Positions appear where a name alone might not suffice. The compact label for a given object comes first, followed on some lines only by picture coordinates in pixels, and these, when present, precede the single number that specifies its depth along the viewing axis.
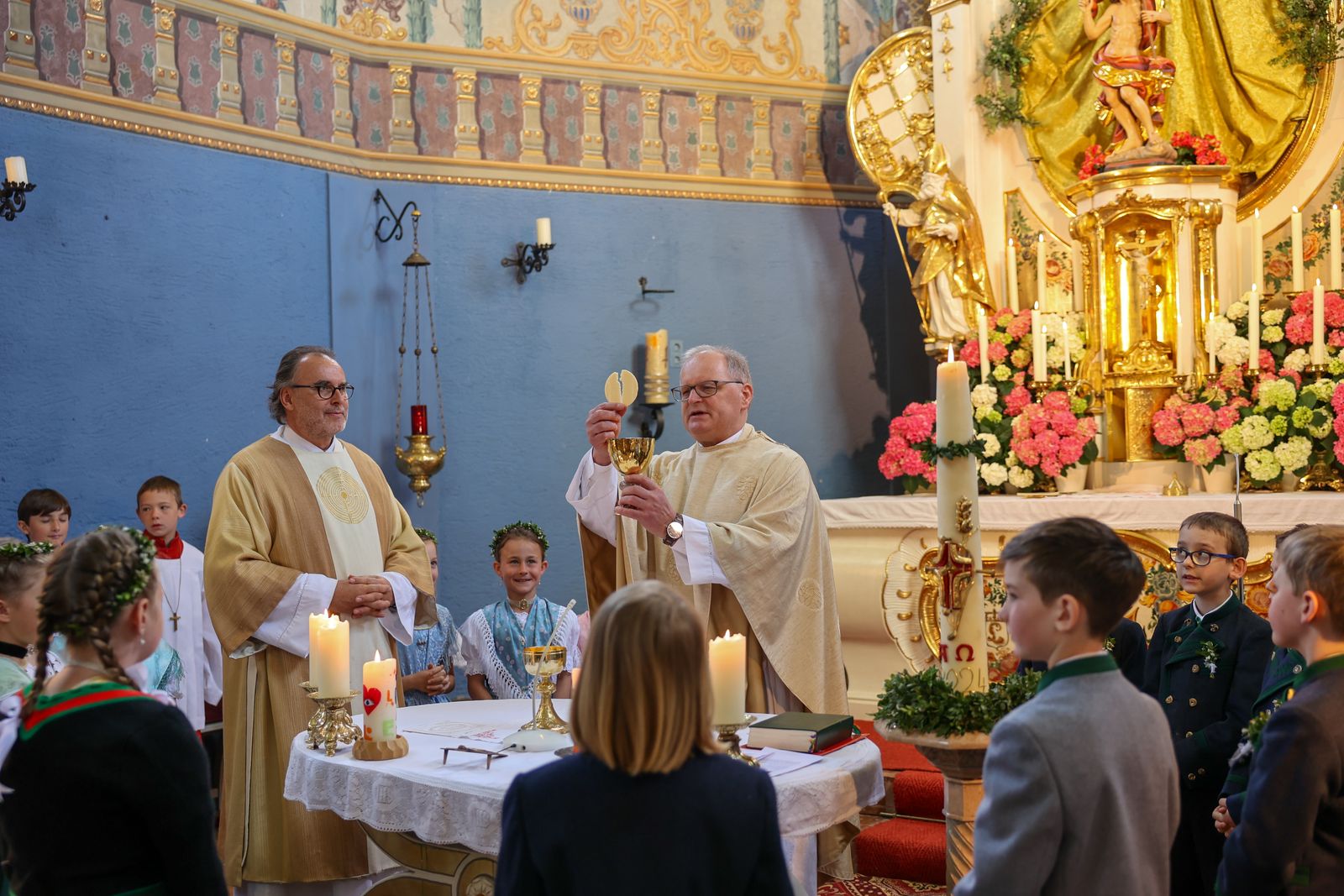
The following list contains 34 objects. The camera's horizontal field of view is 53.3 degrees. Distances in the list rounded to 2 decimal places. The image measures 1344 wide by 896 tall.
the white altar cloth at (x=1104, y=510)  5.32
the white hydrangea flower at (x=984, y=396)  6.57
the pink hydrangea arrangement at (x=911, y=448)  6.68
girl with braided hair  1.94
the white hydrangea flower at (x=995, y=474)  6.46
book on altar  2.79
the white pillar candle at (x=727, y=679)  2.53
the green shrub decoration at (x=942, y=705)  2.49
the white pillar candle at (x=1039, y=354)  6.39
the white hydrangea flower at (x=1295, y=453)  5.65
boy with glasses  3.23
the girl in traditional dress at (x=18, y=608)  2.80
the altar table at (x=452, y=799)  2.53
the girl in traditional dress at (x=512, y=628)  4.67
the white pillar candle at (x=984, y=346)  6.57
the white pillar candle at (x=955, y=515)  2.64
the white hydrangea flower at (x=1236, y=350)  5.98
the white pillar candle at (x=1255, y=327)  5.88
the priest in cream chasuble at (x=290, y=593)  3.73
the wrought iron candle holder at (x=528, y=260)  7.12
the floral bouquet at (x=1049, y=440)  6.34
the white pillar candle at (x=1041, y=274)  6.64
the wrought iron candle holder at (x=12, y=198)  5.35
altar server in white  5.43
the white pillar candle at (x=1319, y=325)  5.69
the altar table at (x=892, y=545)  5.73
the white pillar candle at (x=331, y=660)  2.88
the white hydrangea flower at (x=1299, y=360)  5.82
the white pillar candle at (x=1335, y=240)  5.92
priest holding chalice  3.60
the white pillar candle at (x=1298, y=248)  5.96
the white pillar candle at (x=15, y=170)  5.30
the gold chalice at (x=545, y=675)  2.89
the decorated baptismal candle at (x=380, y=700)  2.79
